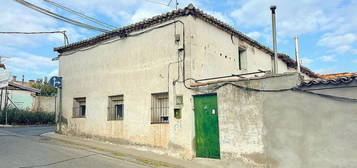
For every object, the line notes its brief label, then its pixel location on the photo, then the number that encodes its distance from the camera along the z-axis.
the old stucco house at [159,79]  9.14
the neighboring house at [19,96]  26.22
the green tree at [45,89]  42.34
